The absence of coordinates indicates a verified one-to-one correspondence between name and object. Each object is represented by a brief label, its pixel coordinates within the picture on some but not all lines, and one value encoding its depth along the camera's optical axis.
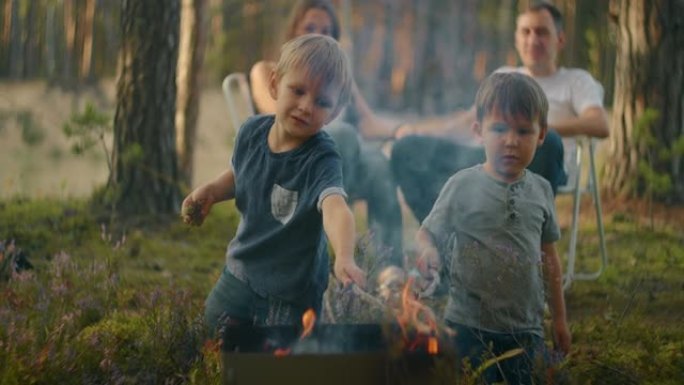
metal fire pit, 3.33
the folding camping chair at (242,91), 6.53
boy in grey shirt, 4.36
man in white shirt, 6.16
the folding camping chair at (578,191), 6.39
